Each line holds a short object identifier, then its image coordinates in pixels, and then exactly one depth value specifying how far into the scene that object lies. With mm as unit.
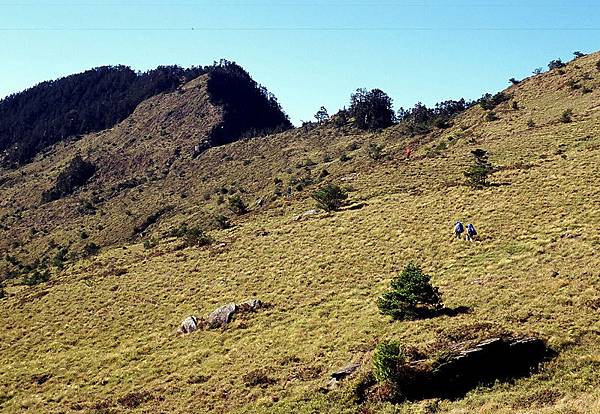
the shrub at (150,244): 56569
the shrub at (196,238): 49856
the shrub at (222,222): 58100
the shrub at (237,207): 66875
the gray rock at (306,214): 51428
